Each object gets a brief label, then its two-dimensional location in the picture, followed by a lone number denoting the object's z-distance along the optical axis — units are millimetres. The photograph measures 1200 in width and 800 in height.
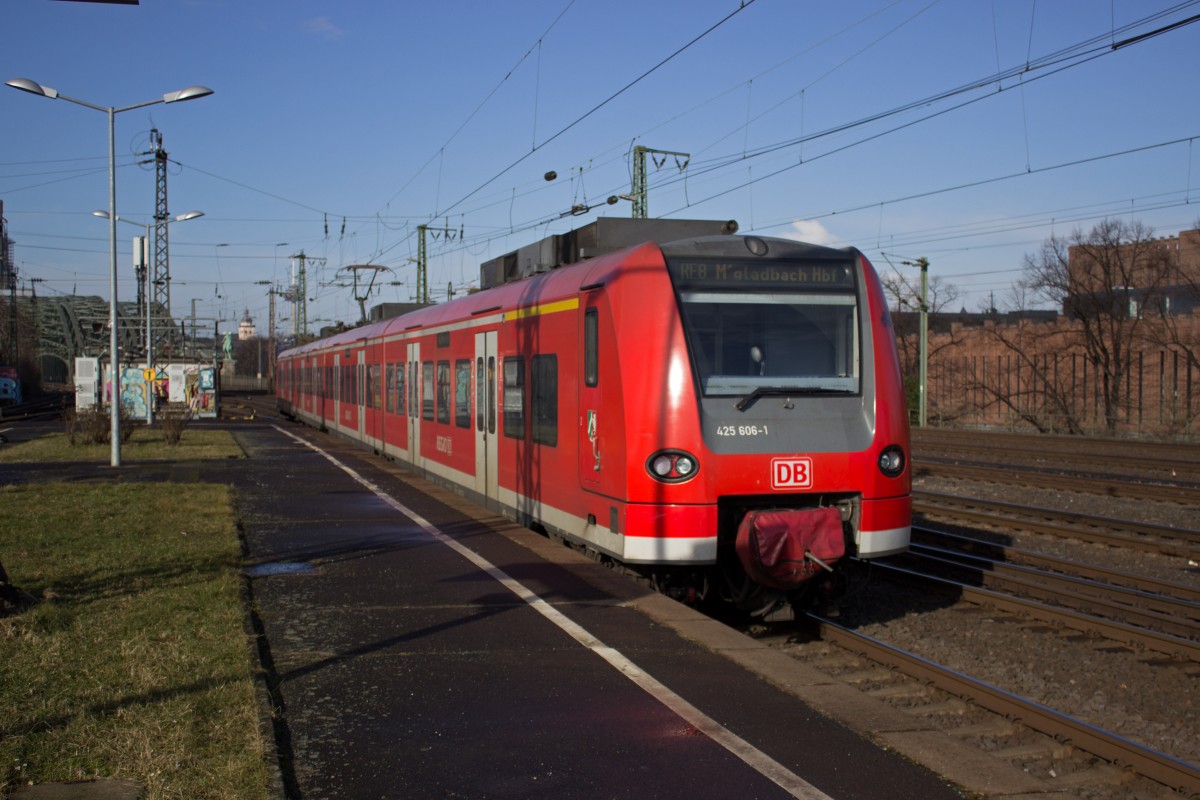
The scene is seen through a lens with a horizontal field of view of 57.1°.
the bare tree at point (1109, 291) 42562
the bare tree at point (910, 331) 50350
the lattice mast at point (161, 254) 48031
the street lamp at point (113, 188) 21875
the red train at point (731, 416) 8195
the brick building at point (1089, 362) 40062
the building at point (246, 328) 136625
